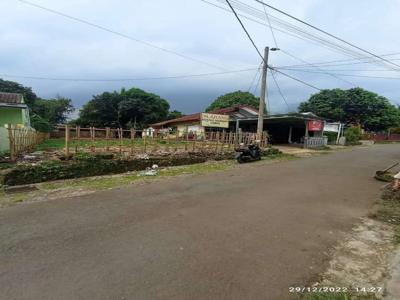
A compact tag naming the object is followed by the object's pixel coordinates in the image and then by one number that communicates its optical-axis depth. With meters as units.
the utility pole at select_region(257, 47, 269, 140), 18.19
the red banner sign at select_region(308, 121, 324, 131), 26.75
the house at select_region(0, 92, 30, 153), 18.94
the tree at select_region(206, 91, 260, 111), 49.88
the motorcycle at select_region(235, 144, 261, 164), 15.98
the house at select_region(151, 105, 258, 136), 30.11
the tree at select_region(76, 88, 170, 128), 41.00
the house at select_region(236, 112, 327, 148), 25.62
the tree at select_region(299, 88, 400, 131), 47.41
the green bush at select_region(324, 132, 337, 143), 34.87
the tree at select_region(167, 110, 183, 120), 46.78
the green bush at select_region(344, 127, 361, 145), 34.66
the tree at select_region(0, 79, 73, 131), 43.53
